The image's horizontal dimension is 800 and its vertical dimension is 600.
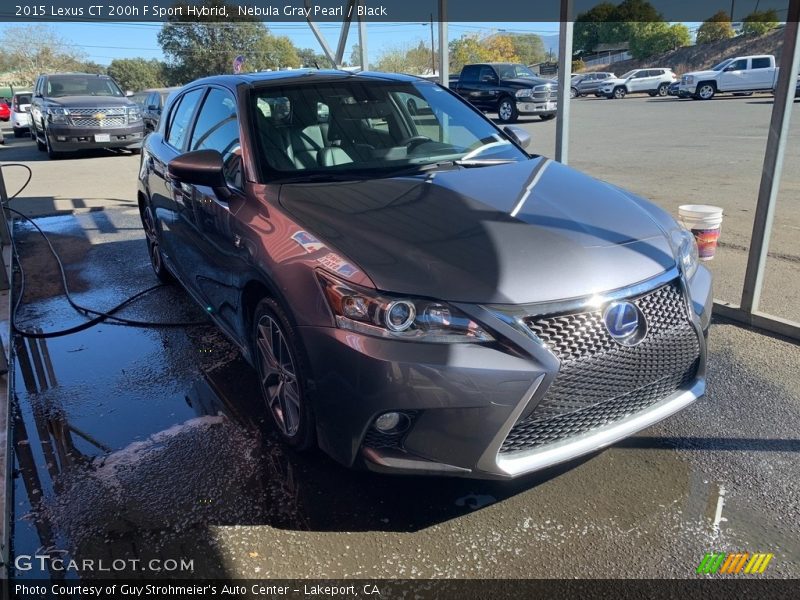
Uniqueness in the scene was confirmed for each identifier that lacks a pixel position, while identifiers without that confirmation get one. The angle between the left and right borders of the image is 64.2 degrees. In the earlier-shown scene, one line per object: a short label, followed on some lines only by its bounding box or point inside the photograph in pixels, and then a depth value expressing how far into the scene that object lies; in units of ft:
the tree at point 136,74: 220.43
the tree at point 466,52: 233.25
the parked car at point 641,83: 126.41
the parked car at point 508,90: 68.64
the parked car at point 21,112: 79.51
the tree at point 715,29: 173.66
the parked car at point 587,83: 136.46
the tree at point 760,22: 148.15
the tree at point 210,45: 186.21
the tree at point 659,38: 185.88
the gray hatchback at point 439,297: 7.54
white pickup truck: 97.50
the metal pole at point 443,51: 22.44
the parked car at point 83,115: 50.37
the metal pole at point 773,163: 12.35
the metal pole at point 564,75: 16.88
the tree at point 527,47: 261.03
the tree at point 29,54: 195.52
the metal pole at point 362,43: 28.30
